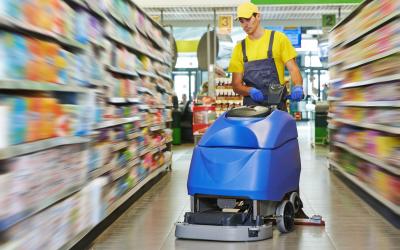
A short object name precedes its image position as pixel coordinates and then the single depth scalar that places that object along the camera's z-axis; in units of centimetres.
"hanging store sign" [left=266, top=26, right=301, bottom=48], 1786
